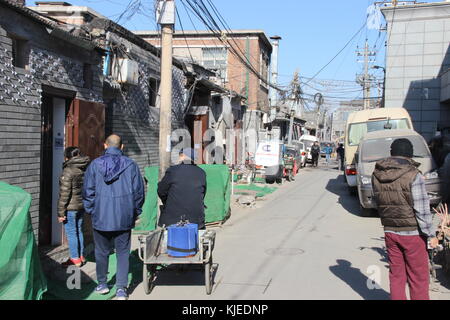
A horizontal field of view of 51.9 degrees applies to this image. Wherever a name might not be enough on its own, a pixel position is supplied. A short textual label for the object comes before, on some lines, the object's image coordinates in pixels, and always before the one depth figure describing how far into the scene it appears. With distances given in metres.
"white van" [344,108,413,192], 16.34
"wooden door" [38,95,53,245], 7.80
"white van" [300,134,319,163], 40.38
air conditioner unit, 9.86
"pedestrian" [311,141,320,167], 31.88
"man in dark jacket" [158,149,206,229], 5.98
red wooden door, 8.02
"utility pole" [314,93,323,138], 40.92
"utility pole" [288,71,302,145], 35.05
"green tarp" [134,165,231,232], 10.55
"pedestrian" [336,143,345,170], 28.56
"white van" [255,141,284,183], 20.58
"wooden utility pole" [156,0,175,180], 8.78
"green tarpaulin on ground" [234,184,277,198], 16.71
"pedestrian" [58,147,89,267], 6.63
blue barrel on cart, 5.60
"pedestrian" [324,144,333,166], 37.05
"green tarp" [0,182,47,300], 3.93
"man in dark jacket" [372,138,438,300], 4.44
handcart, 5.52
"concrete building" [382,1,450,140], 25.41
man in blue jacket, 5.26
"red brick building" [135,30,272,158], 29.05
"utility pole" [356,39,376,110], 42.75
